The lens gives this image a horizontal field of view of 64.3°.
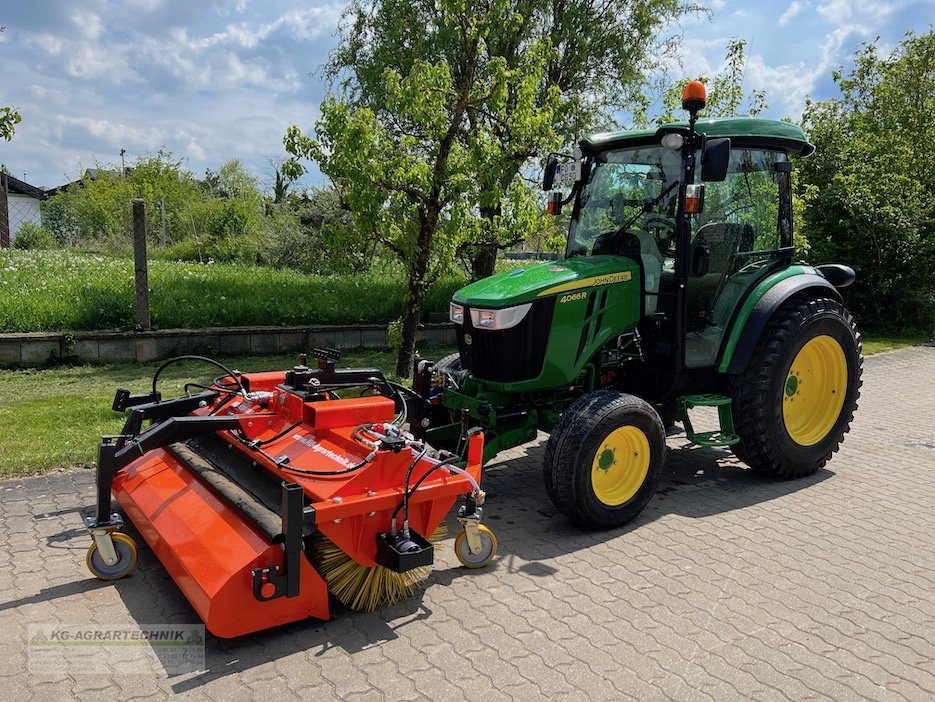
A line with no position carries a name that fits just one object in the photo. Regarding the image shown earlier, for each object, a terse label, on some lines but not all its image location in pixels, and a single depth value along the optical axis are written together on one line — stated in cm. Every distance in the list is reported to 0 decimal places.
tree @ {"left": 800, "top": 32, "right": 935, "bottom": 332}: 1373
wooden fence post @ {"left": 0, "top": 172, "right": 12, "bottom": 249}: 2781
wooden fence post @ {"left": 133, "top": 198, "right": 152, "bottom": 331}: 938
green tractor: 464
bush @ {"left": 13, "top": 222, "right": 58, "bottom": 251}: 2586
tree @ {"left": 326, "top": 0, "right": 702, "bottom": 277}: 1210
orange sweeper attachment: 324
